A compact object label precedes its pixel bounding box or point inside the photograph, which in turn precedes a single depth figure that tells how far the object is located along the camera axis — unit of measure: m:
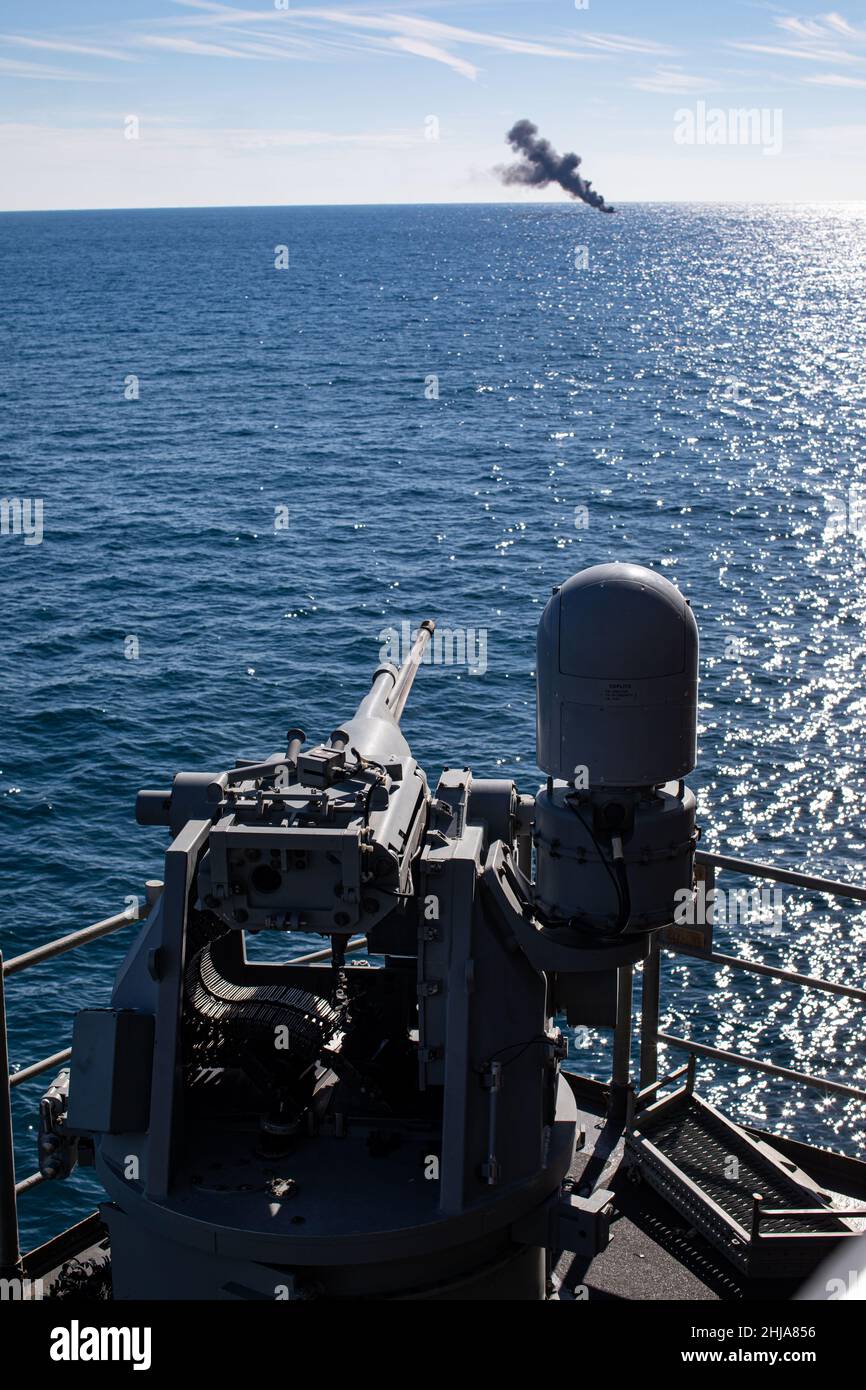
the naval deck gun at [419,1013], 6.67
